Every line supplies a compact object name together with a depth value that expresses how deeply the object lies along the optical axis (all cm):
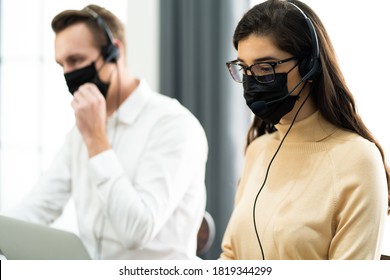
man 391
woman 341
